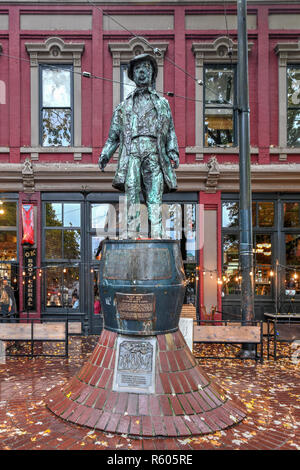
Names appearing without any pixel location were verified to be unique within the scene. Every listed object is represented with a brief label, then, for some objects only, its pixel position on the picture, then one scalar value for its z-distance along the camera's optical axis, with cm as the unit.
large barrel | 453
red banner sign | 1068
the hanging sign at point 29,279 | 1076
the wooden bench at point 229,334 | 742
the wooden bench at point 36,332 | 752
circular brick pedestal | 399
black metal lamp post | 830
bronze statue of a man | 532
